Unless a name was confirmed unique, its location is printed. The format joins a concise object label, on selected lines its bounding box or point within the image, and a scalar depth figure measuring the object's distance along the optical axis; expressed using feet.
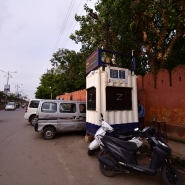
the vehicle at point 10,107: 111.12
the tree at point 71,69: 48.16
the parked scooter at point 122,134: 12.45
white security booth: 17.94
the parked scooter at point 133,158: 10.13
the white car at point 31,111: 38.23
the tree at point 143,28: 19.35
